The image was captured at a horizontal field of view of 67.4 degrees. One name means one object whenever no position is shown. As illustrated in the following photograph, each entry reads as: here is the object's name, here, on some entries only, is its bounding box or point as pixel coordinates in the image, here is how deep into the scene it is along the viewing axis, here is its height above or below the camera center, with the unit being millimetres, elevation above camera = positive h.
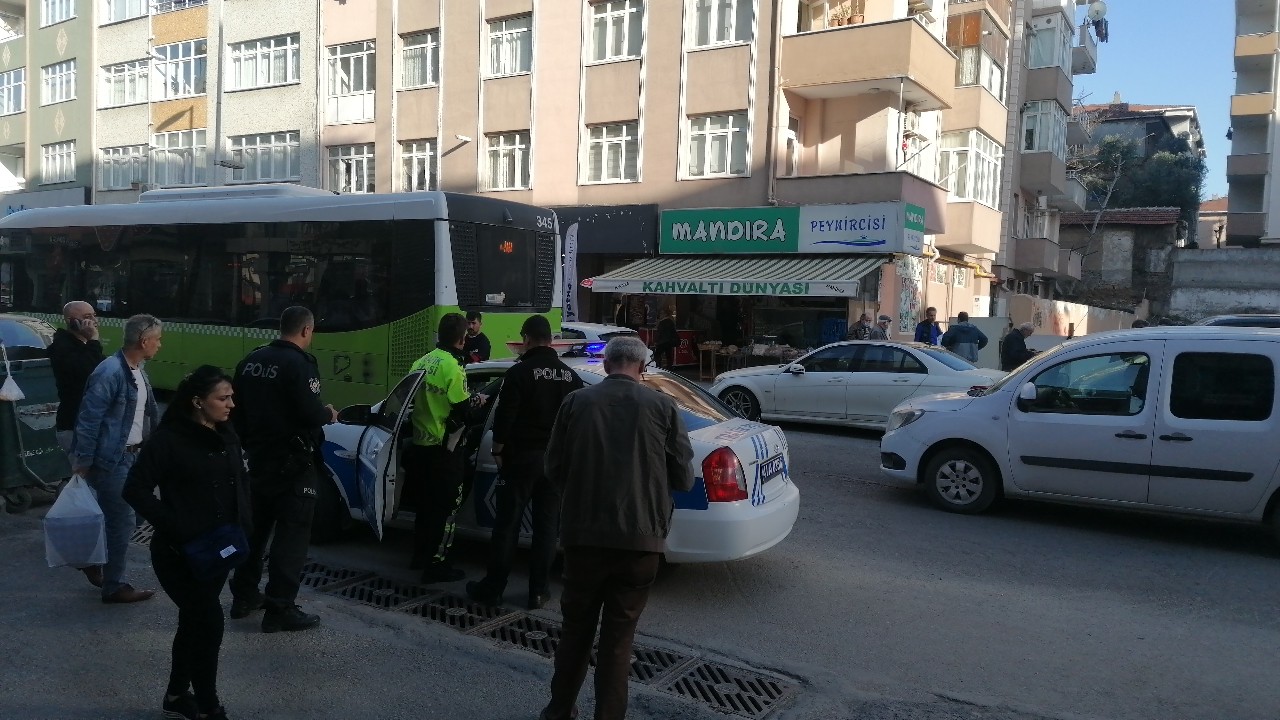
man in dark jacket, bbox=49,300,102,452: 6809 -510
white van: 7320 -899
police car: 5684 -1084
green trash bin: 7543 -1196
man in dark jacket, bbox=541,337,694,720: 3840 -845
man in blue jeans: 5367 -797
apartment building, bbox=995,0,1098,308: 29656 +5851
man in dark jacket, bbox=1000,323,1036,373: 14773 -500
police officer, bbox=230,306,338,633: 5086 -821
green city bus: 11914 +374
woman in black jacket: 3930 -865
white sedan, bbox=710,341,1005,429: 12516 -950
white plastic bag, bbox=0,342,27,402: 7281 -787
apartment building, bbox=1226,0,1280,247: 40531 +8583
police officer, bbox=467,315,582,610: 5473 -856
